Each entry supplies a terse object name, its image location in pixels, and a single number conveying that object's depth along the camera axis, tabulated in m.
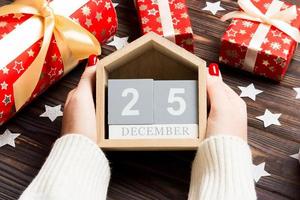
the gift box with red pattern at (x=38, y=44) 0.82
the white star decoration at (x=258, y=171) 0.80
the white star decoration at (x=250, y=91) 0.87
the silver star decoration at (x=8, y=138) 0.84
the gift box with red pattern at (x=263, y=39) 0.86
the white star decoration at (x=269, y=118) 0.84
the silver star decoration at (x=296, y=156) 0.81
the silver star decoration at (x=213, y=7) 0.96
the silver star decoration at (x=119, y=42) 0.93
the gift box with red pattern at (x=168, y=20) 0.87
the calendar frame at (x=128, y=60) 0.71
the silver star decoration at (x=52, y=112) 0.86
